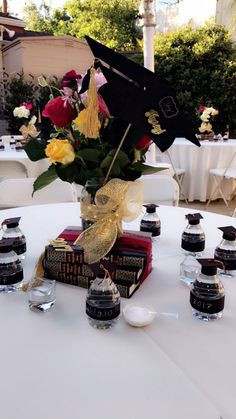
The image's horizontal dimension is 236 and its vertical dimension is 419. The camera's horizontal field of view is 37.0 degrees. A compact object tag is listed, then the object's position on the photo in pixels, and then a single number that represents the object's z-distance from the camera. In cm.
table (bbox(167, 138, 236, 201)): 447
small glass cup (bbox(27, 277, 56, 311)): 89
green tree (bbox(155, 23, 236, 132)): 673
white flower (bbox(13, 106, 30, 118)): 445
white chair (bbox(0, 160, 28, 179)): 378
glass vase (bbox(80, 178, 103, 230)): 93
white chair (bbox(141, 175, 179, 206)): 207
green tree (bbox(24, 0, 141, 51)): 1220
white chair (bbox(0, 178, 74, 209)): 199
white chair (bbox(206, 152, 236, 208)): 422
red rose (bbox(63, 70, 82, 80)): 90
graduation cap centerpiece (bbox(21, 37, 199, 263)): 76
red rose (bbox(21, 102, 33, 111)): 465
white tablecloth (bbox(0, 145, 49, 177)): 358
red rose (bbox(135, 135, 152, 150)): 88
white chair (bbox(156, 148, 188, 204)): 441
